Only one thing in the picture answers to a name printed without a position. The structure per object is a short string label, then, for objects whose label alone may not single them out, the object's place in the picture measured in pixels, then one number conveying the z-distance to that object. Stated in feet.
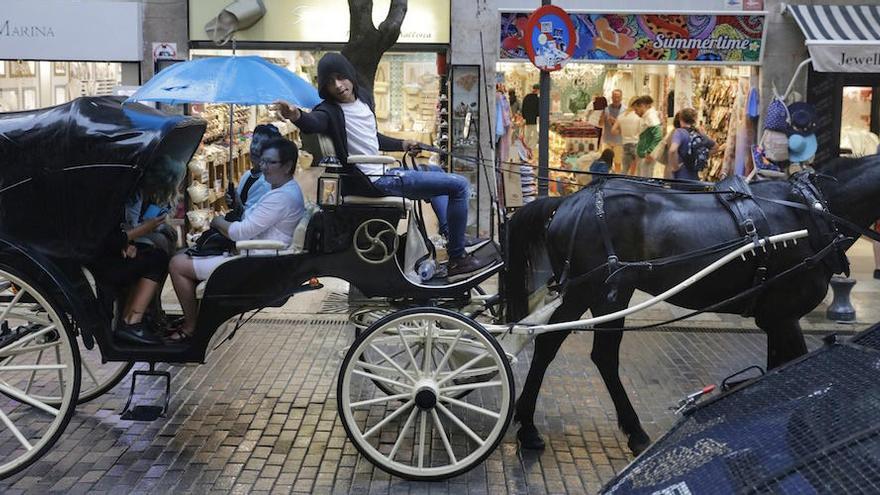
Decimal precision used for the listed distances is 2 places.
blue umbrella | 27.81
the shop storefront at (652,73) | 44.47
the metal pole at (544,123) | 33.55
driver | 19.79
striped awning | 40.93
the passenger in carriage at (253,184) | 23.72
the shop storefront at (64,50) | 43.21
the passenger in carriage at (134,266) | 20.20
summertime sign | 44.32
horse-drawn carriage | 18.83
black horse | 20.39
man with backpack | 39.36
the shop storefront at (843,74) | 41.37
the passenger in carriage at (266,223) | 20.21
